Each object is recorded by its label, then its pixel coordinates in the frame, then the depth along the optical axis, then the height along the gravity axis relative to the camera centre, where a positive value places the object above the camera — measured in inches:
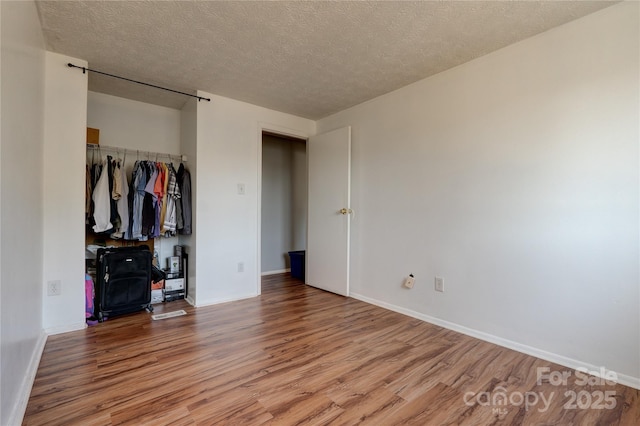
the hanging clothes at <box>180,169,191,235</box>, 125.3 +5.0
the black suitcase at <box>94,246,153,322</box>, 106.4 -24.1
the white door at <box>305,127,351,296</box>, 139.0 +2.5
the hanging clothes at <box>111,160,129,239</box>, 112.6 +6.5
